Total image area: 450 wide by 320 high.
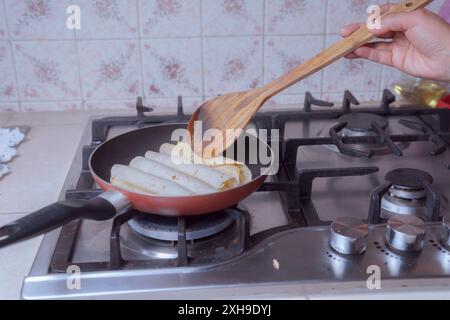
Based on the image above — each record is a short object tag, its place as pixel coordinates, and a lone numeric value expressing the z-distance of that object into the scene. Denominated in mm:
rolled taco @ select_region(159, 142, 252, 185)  749
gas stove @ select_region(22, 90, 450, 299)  590
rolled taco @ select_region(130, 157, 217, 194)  706
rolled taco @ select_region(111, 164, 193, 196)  693
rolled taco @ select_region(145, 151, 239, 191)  716
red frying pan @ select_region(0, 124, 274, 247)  533
